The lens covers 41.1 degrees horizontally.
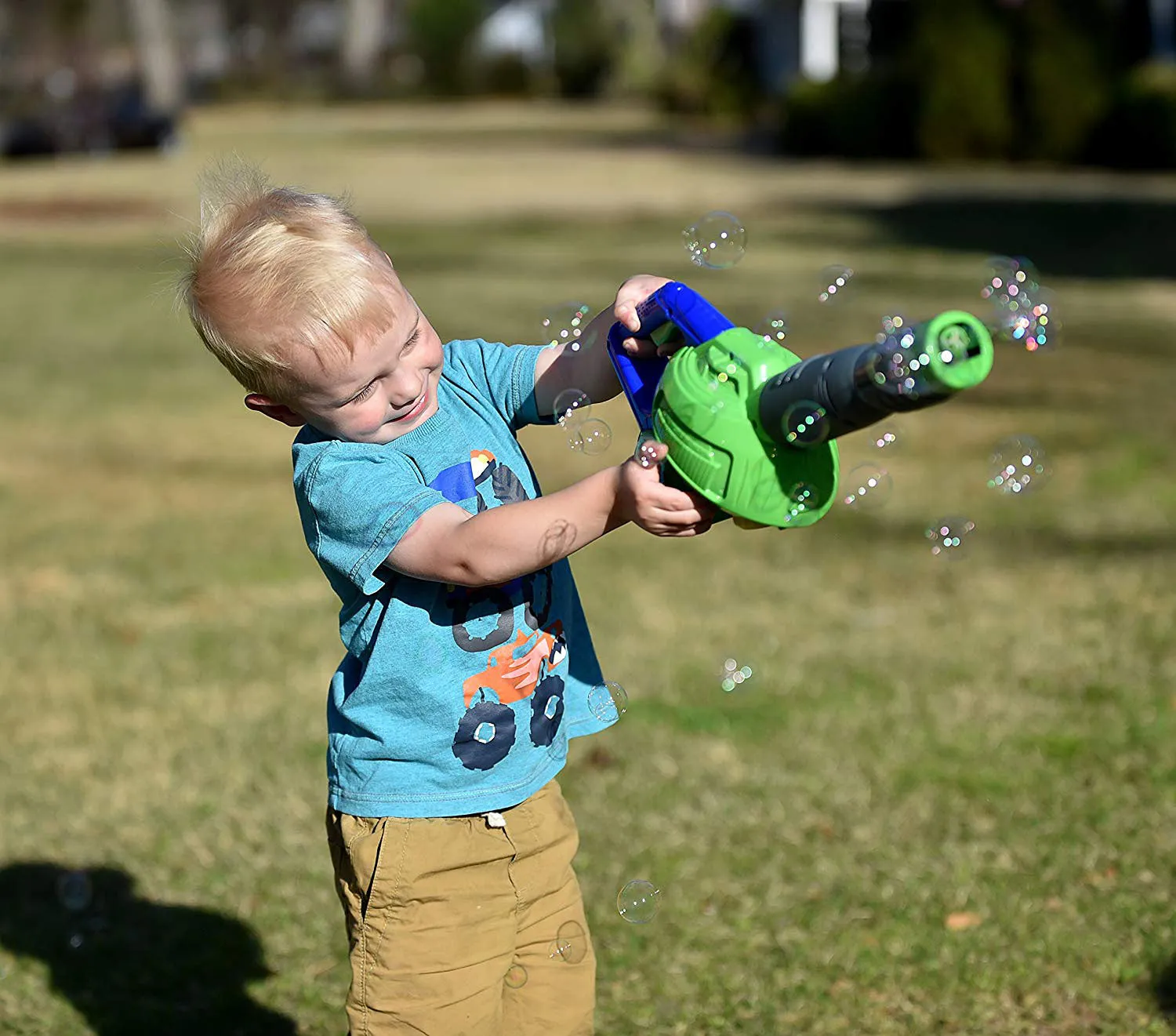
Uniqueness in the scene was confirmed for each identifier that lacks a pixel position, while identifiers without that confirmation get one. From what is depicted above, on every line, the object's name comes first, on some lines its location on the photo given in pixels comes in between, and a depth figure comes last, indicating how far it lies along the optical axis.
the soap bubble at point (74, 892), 3.77
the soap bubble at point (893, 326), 2.10
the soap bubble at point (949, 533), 2.92
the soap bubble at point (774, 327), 2.54
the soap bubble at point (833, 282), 2.83
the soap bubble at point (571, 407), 2.53
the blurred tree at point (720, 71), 34.38
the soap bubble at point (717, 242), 2.85
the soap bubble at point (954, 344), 1.97
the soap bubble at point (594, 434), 2.54
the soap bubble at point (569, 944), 2.59
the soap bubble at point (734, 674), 2.96
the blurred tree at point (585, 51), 49.94
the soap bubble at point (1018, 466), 2.93
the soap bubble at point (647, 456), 2.16
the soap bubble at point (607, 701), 2.64
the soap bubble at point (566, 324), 2.64
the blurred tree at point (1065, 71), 21.97
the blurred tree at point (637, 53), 47.47
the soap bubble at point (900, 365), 1.97
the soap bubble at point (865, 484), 2.64
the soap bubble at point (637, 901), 2.81
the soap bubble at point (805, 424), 2.08
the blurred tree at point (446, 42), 52.47
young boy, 2.21
